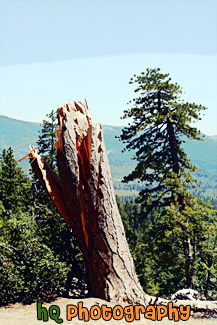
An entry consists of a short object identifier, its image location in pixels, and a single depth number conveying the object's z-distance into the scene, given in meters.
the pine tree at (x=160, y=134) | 18.25
